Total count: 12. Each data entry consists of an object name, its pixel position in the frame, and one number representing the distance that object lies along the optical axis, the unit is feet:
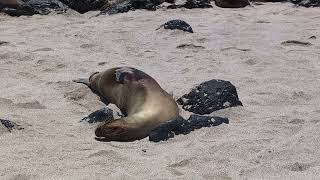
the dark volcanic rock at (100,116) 23.22
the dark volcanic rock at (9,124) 21.76
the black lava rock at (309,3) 52.70
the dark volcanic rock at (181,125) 21.43
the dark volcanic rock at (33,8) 48.60
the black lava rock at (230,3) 52.37
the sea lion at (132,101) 21.21
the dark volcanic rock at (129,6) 49.53
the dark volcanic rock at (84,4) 51.52
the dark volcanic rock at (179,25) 40.88
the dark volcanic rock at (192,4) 51.78
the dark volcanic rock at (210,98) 24.95
